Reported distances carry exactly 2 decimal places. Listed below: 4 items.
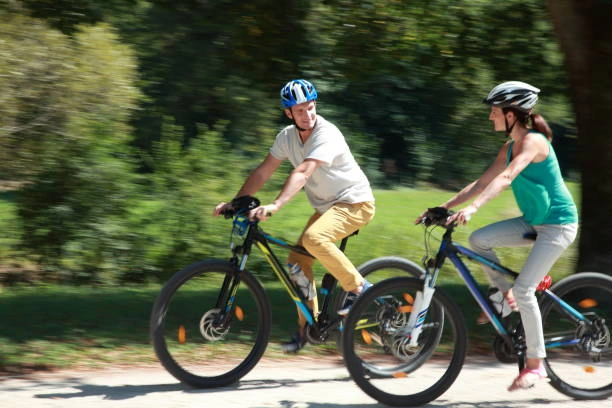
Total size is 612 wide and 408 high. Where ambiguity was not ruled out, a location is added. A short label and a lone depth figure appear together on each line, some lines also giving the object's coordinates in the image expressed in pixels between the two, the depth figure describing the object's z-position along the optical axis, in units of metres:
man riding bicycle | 11.83
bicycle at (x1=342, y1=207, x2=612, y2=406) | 11.17
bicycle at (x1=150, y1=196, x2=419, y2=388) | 11.48
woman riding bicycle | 11.18
